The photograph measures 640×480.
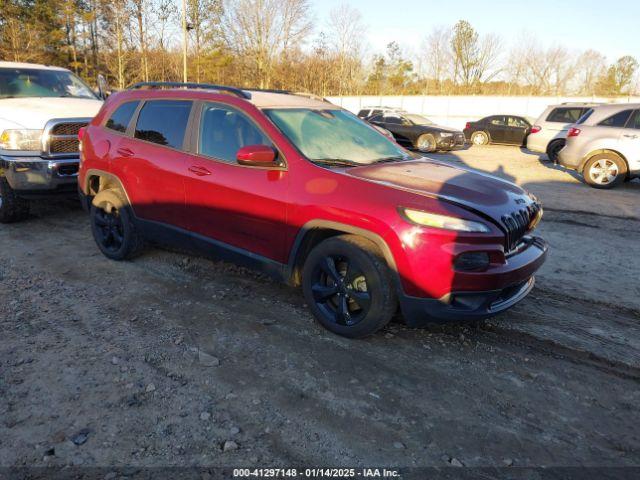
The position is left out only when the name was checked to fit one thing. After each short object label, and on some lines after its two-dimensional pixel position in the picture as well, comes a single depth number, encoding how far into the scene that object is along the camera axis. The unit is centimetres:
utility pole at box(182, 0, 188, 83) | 2583
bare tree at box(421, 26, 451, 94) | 5259
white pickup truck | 599
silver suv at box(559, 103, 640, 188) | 962
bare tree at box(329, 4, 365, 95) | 4769
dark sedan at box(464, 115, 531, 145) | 1955
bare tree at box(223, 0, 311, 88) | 4356
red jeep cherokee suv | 302
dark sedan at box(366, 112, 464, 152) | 1644
